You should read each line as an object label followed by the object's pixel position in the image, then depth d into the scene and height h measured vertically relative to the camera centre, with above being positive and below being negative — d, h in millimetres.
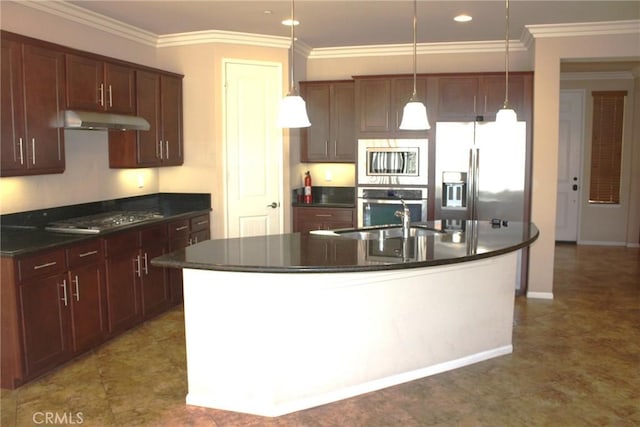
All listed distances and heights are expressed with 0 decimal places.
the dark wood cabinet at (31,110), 3809 +448
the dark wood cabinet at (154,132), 5199 +396
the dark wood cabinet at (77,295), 3574 -873
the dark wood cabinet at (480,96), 5691 +772
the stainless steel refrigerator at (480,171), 5730 +18
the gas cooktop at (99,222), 4315 -386
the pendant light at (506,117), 3859 +374
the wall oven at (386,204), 5988 -322
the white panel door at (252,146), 5859 +286
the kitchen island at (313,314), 3225 -831
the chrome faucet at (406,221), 4113 -342
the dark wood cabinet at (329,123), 6352 +561
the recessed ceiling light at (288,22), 5177 +1378
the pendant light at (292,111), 3311 +358
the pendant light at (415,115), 3648 +366
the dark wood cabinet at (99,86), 4359 +714
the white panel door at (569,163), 8766 +147
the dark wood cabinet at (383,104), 5980 +725
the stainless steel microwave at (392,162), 5961 +117
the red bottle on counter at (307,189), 6607 -180
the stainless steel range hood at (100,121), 4281 +416
